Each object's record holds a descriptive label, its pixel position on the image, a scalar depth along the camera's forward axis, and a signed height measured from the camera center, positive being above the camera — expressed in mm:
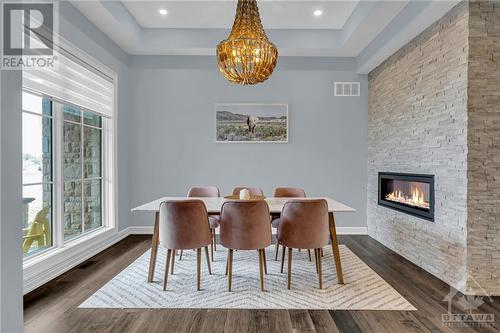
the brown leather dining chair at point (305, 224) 2797 -554
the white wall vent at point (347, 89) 5078 +1252
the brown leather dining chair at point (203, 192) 4103 -379
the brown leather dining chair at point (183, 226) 2762 -569
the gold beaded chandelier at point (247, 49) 2820 +1068
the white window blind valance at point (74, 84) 2918 +883
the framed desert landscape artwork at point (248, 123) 5027 +673
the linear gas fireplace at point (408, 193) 3371 -360
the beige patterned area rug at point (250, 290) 2570 -1169
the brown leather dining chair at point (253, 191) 4038 -358
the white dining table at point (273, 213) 2916 -608
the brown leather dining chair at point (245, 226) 2719 -555
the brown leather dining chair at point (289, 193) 4016 -380
